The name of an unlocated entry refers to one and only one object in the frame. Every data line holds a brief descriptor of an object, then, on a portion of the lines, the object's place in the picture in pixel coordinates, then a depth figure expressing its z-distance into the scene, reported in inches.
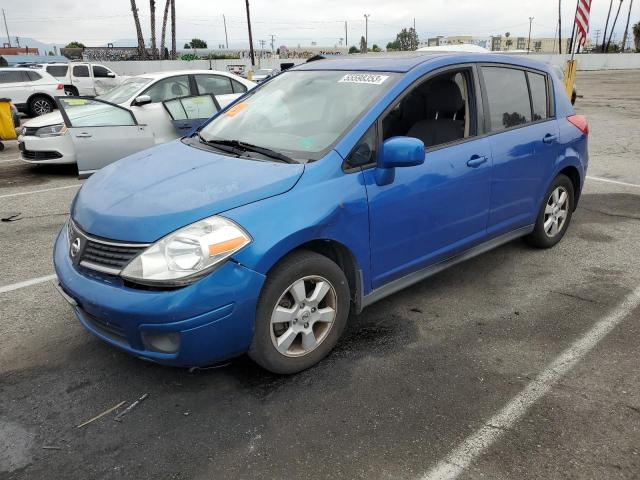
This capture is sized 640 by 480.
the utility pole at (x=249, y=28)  1844.4
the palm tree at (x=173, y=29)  1878.7
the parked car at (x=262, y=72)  1045.4
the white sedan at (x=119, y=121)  280.9
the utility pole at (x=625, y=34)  2992.6
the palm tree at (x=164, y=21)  1909.4
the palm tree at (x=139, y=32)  1619.1
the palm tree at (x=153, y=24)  1822.1
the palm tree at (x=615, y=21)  2888.8
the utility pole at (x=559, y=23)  2673.0
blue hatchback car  101.3
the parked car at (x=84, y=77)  834.2
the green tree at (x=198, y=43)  3949.3
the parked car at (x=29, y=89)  634.8
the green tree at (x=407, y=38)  4028.1
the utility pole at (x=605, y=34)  2814.5
